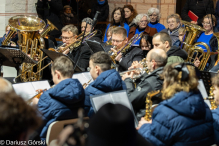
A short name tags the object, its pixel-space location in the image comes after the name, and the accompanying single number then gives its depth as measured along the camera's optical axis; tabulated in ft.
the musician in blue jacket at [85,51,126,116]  24.67
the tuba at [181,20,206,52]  36.97
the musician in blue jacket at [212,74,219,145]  18.72
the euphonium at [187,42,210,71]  37.37
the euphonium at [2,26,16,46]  41.13
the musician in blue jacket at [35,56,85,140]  22.33
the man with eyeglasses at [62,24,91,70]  39.34
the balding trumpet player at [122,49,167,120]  23.97
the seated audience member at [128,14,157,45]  47.85
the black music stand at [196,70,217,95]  25.13
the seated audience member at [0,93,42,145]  9.70
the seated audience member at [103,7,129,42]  50.98
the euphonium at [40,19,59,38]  42.16
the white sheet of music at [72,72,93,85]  29.58
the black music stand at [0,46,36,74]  32.53
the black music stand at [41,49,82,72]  31.71
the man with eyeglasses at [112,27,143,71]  36.37
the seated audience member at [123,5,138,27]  51.78
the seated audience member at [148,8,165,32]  51.98
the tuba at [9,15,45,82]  38.63
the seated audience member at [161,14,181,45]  46.93
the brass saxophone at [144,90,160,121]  20.63
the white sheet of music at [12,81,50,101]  24.85
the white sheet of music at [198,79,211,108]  23.39
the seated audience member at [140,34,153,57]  41.32
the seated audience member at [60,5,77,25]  57.31
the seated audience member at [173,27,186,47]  42.24
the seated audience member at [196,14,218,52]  40.65
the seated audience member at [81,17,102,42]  45.08
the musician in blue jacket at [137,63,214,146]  16.19
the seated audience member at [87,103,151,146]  9.67
